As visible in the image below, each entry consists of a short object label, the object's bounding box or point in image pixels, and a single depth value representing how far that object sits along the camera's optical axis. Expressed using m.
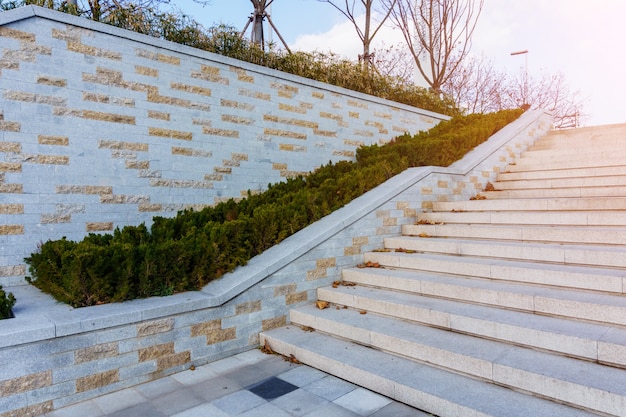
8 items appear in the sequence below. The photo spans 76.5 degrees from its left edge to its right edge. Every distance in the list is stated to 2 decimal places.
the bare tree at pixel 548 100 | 26.17
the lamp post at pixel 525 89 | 26.04
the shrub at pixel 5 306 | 3.12
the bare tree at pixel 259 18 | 9.72
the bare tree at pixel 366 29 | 12.73
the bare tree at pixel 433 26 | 14.24
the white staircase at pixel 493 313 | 2.67
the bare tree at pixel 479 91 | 22.80
